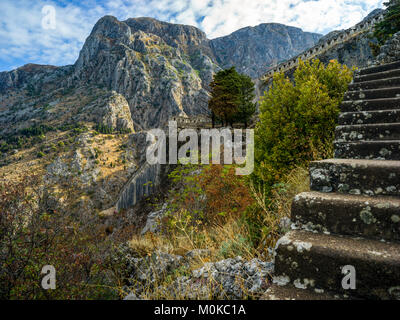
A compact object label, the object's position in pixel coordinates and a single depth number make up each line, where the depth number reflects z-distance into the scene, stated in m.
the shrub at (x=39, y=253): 3.77
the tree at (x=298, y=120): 4.48
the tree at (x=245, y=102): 24.45
